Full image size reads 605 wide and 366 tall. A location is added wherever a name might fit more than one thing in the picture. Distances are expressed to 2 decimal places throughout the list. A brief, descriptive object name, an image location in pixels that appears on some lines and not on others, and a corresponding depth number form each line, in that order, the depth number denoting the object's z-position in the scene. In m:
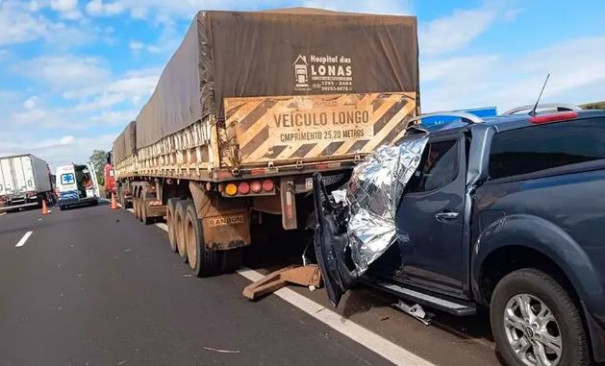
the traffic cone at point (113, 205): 28.24
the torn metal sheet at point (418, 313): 5.08
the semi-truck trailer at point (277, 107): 6.78
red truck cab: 34.25
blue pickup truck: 3.26
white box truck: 35.89
